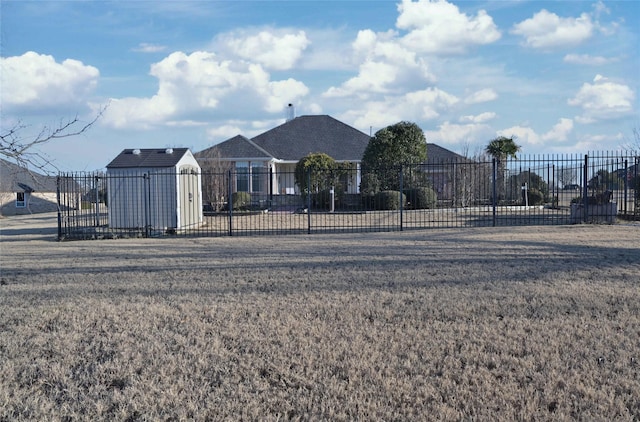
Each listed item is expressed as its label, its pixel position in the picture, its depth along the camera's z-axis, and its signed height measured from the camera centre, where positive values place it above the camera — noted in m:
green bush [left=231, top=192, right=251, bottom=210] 25.62 -0.24
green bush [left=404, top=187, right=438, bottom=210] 22.39 -0.23
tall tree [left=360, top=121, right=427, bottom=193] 22.92 +1.79
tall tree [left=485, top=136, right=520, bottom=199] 27.17 +2.18
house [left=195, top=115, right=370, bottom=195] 29.92 +2.75
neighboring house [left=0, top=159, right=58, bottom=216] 32.34 -0.21
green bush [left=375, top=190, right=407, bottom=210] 21.95 -0.30
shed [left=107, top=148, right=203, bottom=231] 16.27 +0.20
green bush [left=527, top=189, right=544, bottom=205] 25.83 -0.33
